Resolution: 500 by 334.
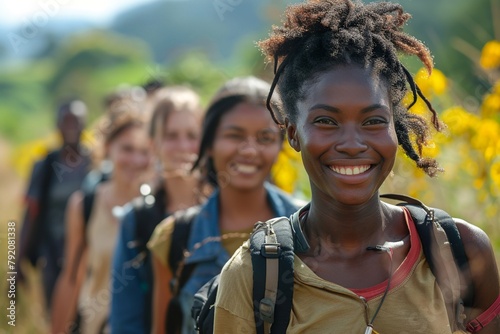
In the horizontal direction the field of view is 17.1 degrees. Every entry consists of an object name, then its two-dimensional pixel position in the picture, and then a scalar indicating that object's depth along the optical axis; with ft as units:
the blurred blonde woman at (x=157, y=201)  26.08
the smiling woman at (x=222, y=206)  23.18
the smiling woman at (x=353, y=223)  15.23
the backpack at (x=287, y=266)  15.32
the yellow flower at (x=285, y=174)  32.00
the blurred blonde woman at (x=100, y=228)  32.81
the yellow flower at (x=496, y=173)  24.18
